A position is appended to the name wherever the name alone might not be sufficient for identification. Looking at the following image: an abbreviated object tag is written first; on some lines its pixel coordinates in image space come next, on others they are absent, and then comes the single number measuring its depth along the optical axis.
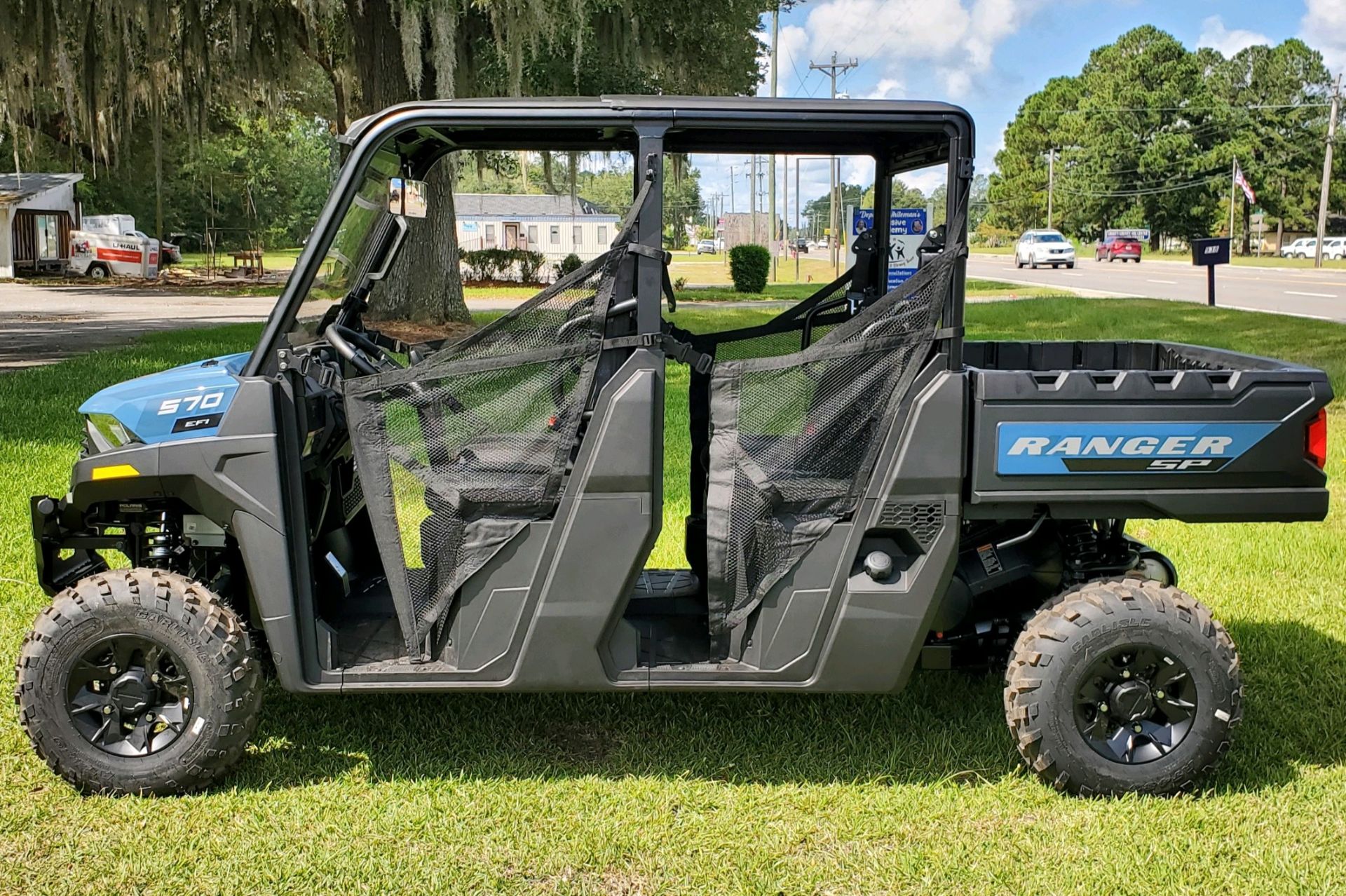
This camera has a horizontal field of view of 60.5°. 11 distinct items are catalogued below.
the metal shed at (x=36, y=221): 33.31
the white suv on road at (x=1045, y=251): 43.66
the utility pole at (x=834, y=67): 41.62
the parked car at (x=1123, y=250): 51.88
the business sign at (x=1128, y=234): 59.41
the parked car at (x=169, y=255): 40.36
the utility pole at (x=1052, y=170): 76.06
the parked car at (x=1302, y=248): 55.69
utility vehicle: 3.21
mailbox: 14.15
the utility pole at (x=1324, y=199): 44.53
